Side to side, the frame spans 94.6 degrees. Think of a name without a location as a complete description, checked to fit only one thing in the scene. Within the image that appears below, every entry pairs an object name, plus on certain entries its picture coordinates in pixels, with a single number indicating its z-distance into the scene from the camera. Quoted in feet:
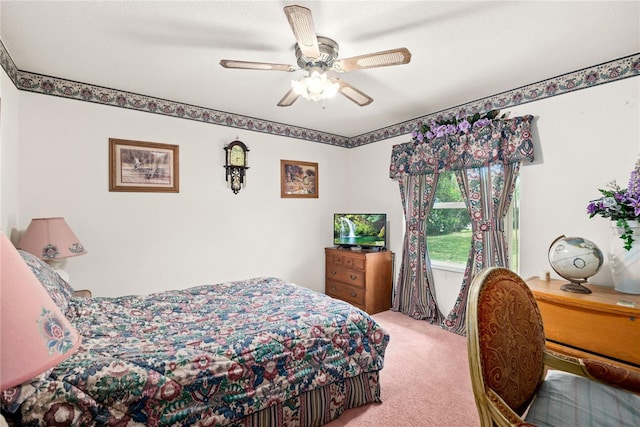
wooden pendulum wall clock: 11.86
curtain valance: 9.31
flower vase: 6.81
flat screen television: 13.28
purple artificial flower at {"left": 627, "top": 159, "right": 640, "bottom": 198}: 6.64
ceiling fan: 5.49
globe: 7.11
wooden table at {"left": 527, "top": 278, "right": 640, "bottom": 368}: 6.10
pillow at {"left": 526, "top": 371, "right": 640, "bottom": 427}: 3.64
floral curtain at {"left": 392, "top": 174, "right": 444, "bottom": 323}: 11.96
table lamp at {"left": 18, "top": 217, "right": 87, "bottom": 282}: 7.52
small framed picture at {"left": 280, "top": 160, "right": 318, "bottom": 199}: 13.50
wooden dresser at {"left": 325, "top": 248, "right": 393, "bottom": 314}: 12.59
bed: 4.09
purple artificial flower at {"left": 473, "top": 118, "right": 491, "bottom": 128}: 10.05
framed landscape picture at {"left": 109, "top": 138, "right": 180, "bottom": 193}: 9.70
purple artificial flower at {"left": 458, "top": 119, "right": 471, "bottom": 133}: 10.51
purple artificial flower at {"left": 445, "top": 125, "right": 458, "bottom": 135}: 10.88
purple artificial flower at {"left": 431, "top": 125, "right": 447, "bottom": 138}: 11.17
